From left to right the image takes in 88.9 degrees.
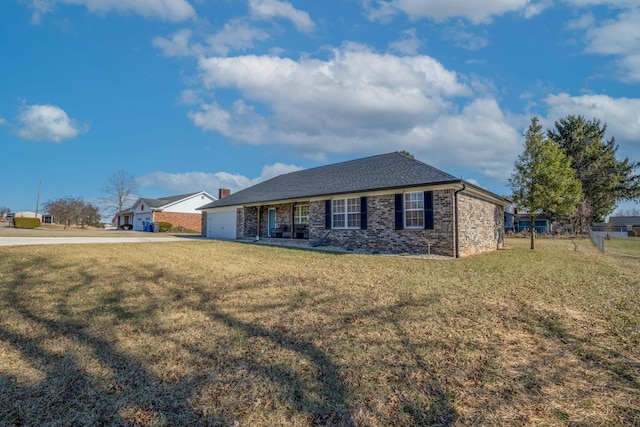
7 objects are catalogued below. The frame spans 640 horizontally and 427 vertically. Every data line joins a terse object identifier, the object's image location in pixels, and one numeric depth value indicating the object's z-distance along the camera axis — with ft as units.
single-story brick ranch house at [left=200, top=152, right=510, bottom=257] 41.19
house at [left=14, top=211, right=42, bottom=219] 234.95
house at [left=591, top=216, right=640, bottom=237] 127.24
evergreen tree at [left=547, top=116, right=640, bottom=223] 107.04
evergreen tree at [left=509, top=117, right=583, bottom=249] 55.42
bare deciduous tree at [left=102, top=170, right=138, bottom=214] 169.58
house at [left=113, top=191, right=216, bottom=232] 125.42
